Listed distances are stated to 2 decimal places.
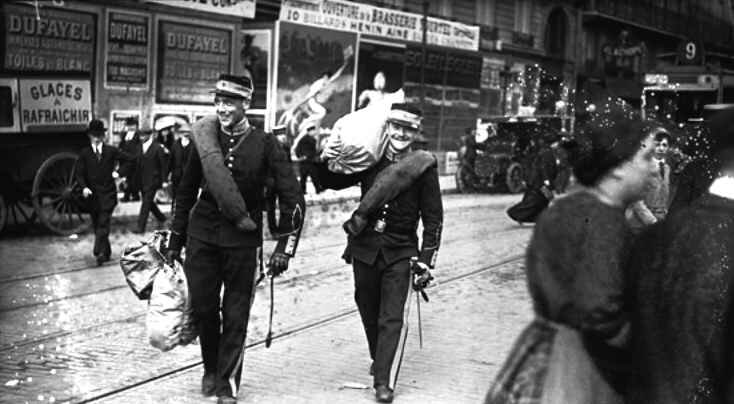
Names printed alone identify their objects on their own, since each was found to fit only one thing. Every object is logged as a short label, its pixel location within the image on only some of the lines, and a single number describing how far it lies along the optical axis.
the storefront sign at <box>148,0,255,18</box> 21.09
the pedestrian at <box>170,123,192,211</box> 14.04
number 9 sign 25.58
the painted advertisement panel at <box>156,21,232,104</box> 21.20
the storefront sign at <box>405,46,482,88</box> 29.34
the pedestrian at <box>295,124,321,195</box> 21.84
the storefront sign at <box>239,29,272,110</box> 24.19
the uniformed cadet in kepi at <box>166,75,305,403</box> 6.34
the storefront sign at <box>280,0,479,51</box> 25.03
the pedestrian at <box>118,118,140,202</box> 14.62
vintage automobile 25.25
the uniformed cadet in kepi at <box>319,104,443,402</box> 6.61
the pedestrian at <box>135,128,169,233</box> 15.25
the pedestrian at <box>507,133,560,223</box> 14.46
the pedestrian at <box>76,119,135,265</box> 12.75
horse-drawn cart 14.69
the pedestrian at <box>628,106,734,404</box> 3.22
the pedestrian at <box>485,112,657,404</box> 3.20
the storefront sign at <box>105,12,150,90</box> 19.62
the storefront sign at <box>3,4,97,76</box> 16.64
